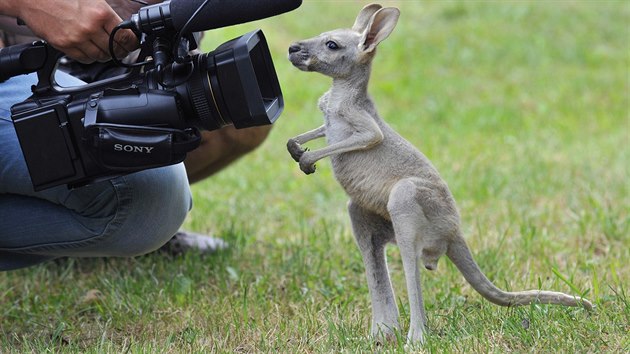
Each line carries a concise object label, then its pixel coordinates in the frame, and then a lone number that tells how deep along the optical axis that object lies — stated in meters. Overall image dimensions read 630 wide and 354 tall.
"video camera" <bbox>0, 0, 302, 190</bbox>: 5.06
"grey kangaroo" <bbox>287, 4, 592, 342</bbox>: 5.23
